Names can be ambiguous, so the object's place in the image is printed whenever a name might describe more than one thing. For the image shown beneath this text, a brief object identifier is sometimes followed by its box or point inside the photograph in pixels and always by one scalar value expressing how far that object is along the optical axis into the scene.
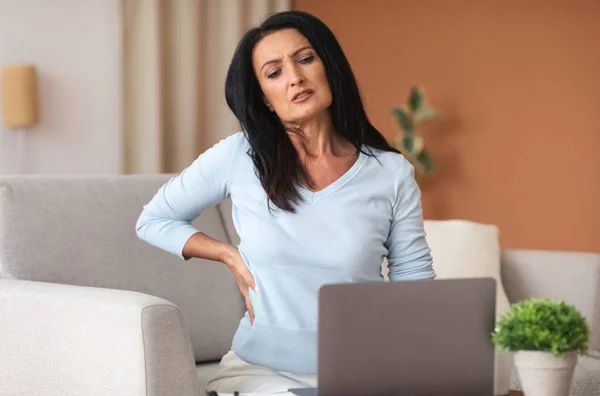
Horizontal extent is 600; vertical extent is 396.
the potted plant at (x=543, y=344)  3.62
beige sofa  4.32
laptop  3.58
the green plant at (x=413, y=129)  9.73
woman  4.31
